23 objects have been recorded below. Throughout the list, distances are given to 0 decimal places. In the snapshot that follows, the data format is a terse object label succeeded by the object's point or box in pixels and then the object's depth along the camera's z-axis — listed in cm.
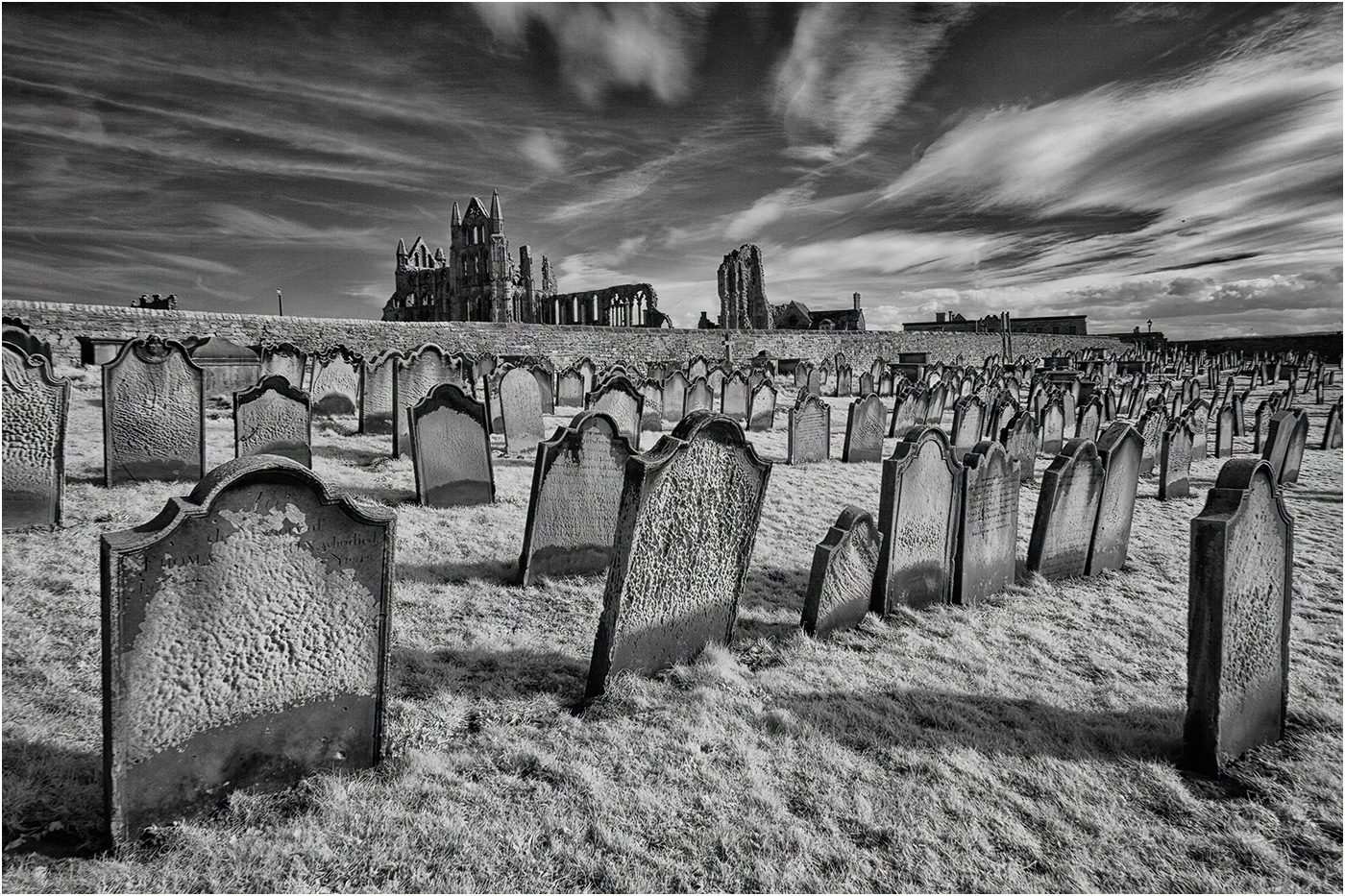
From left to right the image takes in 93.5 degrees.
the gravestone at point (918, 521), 437
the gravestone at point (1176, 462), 835
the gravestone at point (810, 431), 1004
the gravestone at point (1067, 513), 504
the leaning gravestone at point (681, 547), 323
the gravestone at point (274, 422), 673
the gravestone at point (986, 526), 474
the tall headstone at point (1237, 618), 271
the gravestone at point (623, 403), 837
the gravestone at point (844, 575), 402
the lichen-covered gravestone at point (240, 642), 213
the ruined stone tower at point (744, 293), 4262
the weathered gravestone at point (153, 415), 626
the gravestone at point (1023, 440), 841
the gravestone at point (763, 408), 1445
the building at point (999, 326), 5944
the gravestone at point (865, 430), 1058
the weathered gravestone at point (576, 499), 472
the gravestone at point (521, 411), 880
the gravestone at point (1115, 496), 538
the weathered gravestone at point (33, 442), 489
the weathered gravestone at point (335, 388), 1178
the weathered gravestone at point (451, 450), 614
